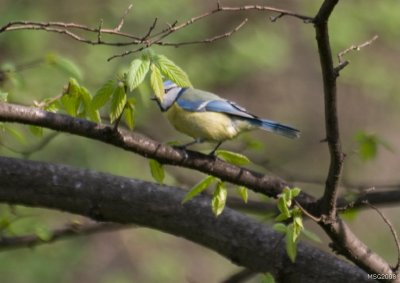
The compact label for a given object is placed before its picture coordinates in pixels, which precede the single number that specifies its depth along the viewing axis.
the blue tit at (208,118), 7.51
